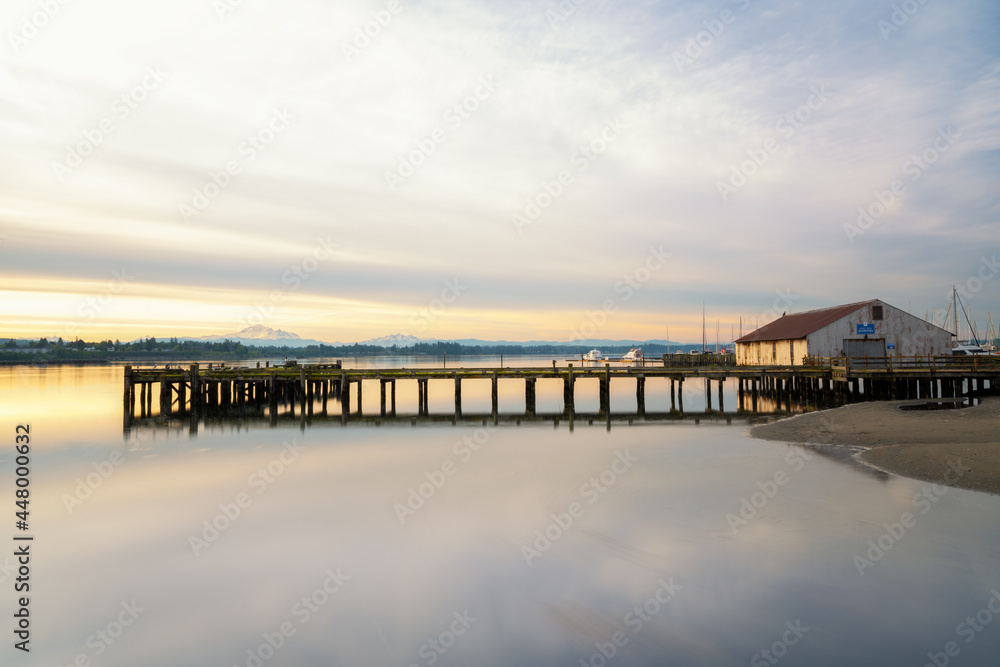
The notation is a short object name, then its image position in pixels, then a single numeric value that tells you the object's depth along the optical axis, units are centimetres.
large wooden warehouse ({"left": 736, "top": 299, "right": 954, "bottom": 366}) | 4481
